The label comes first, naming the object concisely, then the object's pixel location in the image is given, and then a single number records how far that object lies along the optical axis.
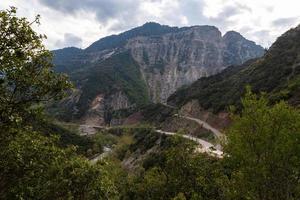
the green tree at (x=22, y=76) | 19.38
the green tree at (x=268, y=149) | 23.19
